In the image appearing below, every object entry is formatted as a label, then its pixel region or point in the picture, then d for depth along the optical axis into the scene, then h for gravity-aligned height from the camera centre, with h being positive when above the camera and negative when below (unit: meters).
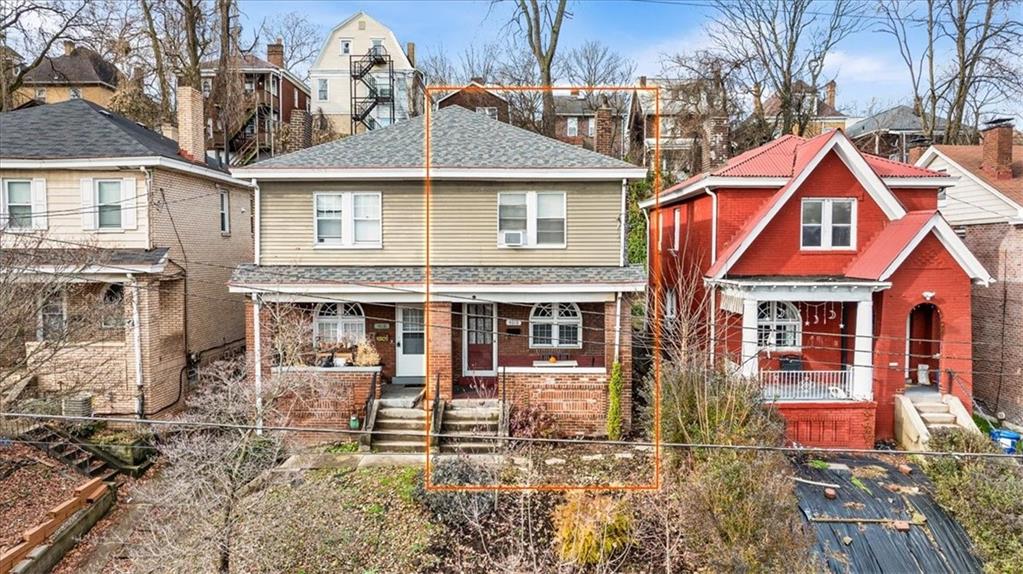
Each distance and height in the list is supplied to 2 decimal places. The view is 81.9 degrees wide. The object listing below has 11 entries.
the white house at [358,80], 41.84 +14.11
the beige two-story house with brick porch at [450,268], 14.73 +0.04
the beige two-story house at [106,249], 14.61 +0.53
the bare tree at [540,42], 29.44 +11.77
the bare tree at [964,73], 27.17 +9.48
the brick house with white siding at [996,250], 16.92 +0.68
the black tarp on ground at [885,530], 10.02 -4.68
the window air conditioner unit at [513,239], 16.17 +0.86
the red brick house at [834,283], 14.97 -0.28
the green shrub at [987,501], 9.80 -4.10
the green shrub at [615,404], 14.45 -3.28
